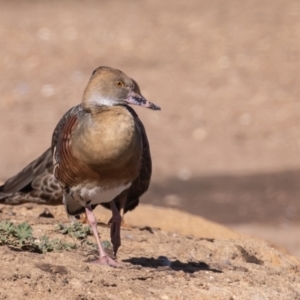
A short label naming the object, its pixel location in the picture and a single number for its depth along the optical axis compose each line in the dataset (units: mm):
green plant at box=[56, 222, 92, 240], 13617
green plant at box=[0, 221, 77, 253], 12414
